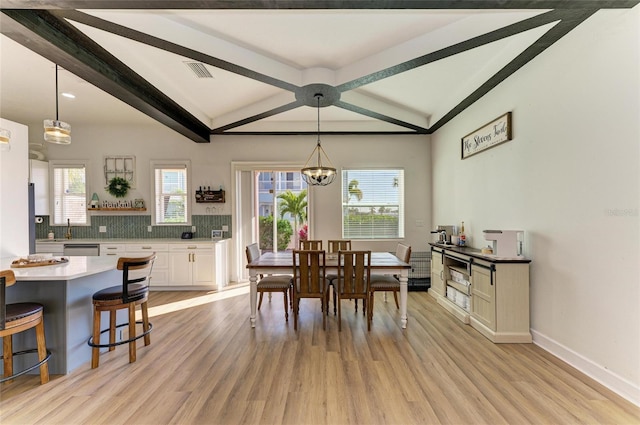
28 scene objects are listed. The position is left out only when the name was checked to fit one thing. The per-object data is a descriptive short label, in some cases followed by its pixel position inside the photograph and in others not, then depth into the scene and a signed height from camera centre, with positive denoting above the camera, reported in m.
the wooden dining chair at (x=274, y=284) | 3.42 -0.92
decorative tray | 2.44 -0.45
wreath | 5.17 +0.50
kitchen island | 2.29 -0.81
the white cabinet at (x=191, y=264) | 4.79 -0.91
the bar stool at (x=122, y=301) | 2.39 -0.79
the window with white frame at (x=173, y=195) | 5.32 +0.35
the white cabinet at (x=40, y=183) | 4.93 +0.57
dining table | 3.23 -0.70
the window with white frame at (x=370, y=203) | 5.40 +0.16
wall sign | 3.13 +0.95
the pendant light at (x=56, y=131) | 2.59 +0.80
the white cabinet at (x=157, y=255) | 4.72 -0.74
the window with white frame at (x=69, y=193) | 5.20 +0.39
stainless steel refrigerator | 3.91 -0.10
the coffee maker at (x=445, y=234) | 4.27 -0.37
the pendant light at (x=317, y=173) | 3.55 +0.51
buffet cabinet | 2.79 -0.94
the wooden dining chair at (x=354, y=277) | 3.13 -0.77
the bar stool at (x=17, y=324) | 1.91 -0.82
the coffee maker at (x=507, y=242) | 2.88 -0.34
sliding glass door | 7.49 +0.00
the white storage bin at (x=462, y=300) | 3.43 -1.16
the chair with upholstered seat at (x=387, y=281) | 3.35 -0.90
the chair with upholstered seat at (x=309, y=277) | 3.15 -0.77
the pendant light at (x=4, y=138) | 2.52 +0.70
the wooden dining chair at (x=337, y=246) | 4.07 -0.54
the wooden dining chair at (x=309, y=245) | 4.23 -0.52
